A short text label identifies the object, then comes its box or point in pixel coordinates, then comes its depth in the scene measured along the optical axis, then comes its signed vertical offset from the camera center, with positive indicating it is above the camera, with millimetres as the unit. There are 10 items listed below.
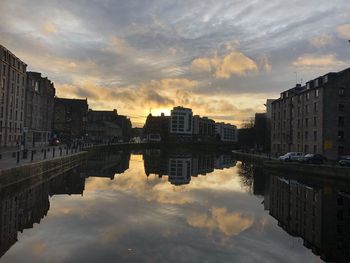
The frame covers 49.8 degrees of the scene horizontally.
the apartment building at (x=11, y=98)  61994 +7167
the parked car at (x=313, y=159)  55109 -1758
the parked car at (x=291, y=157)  60494 -1726
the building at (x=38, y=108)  80112 +7073
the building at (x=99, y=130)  165750 +4657
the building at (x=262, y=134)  116638 +3828
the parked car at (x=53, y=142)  85938 -786
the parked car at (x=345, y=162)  47438 -1767
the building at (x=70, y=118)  125375 +7051
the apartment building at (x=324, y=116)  65125 +5628
